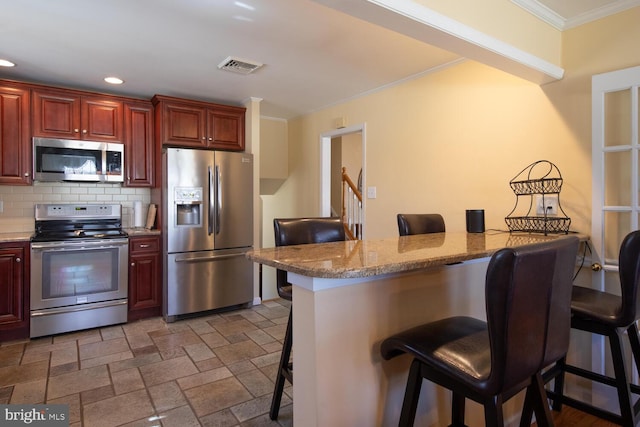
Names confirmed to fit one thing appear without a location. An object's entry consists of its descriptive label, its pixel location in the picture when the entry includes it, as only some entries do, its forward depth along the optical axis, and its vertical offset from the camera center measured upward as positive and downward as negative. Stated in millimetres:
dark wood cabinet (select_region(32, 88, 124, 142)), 3338 +929
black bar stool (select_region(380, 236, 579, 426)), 948 -417
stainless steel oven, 3148 -561
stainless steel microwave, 3355 +495
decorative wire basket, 2312 +113
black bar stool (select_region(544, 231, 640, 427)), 1486 -492
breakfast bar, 1202 -401
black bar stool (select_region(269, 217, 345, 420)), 1846 -152
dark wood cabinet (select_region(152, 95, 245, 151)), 3777 +962
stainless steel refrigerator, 3623 -190
